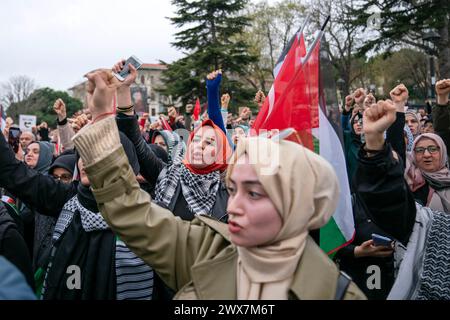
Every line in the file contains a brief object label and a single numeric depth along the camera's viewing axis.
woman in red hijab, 3.48
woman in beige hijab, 1.76
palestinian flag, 2.61
